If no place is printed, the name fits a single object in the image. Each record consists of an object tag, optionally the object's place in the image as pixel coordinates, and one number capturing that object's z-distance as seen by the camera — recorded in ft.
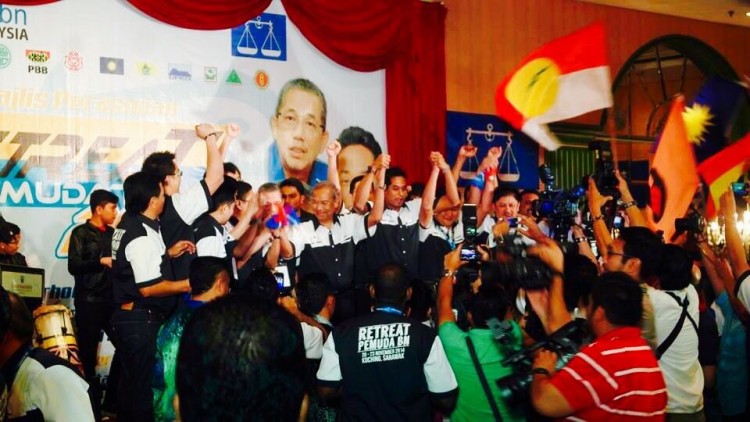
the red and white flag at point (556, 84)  30.99
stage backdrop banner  23.20
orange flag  32.30
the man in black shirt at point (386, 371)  12.46
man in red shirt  9.52
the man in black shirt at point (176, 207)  16.89
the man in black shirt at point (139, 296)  16.19
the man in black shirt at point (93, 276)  22.08
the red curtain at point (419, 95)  29.89
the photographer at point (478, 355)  12.02
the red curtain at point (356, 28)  28.12
